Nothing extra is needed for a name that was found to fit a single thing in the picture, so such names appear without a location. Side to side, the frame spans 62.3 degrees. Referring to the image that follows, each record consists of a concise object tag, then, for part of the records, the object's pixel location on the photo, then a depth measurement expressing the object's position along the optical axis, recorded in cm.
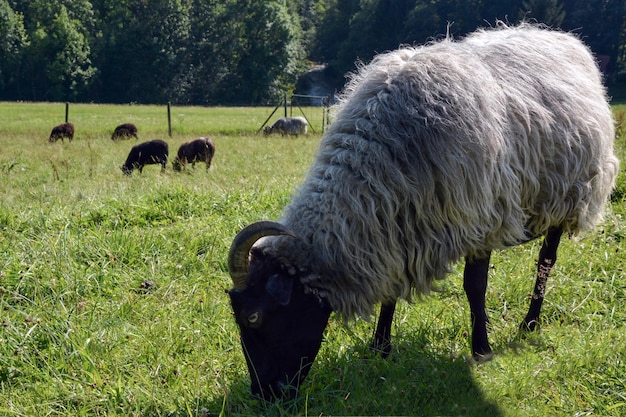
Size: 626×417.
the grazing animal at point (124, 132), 1945
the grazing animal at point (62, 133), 1912
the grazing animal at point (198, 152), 1276
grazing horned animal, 288
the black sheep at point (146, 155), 1249
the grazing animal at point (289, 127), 2220
